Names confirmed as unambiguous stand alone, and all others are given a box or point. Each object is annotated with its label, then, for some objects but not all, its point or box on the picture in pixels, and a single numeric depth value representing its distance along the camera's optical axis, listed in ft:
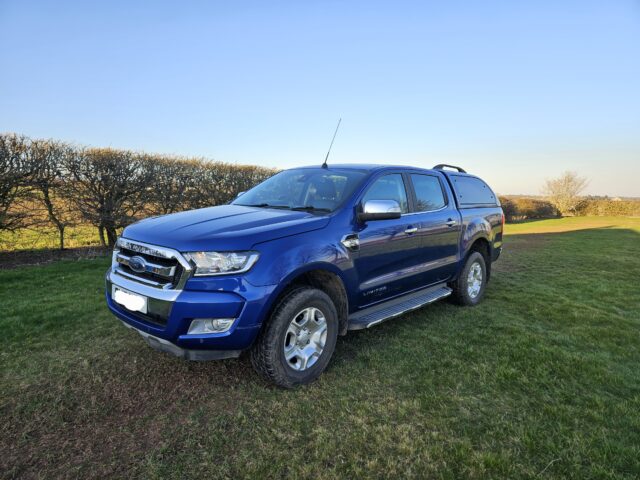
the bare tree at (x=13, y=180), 22.45
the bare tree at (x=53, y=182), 23.90
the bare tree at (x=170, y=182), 30.48
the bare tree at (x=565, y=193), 105.19
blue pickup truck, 8.45
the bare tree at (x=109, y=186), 26.17
